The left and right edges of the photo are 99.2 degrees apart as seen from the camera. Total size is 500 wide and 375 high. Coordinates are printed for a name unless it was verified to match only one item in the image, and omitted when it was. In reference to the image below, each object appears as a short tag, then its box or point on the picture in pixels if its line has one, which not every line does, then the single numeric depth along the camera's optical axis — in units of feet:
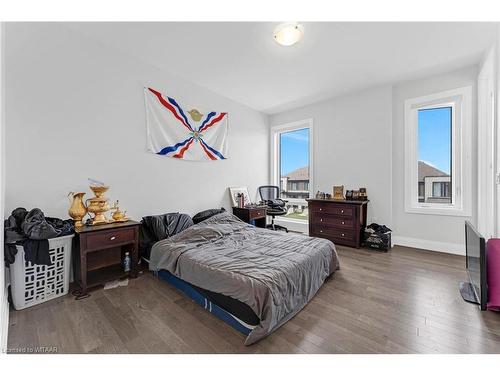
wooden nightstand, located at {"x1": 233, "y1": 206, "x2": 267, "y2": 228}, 12.57
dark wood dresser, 11.37
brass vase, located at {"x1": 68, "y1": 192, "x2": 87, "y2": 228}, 6.95
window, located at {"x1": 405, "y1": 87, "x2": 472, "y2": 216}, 10.18
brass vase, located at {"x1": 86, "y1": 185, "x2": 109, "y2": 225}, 7.37
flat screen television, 5.41
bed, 4.94
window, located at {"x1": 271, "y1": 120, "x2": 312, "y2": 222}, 15.62
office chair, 13.88
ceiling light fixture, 7.05
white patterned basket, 5.76
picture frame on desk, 13.42
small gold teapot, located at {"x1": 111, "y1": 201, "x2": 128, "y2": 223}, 7.89
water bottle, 7.99
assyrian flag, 9.74
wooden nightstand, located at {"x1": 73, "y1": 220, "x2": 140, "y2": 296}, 6.59
